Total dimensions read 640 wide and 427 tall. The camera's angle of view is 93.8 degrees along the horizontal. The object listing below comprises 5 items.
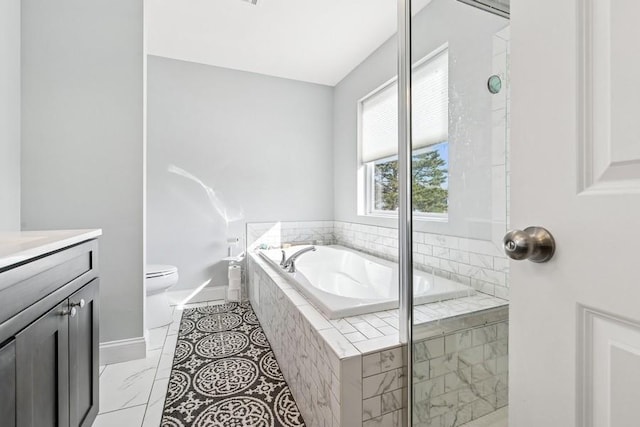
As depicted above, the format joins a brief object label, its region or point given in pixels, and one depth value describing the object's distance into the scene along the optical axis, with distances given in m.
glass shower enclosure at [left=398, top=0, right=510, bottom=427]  1.14
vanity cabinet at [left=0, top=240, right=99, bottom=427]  0.75
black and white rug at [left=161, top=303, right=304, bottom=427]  1.42
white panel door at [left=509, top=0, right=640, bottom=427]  0.41
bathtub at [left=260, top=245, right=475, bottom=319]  1.30
